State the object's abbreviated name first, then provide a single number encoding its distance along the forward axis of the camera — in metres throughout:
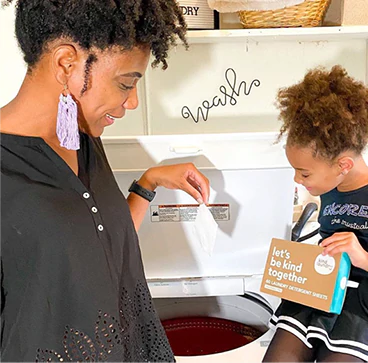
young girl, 1.02
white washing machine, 1.07
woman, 0.63
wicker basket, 1.07
